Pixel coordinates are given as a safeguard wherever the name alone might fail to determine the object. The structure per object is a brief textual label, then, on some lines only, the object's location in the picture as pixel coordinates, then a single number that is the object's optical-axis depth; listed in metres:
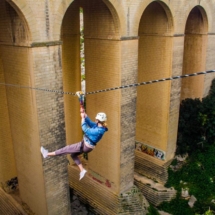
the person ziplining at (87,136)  6.87
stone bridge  8.33
